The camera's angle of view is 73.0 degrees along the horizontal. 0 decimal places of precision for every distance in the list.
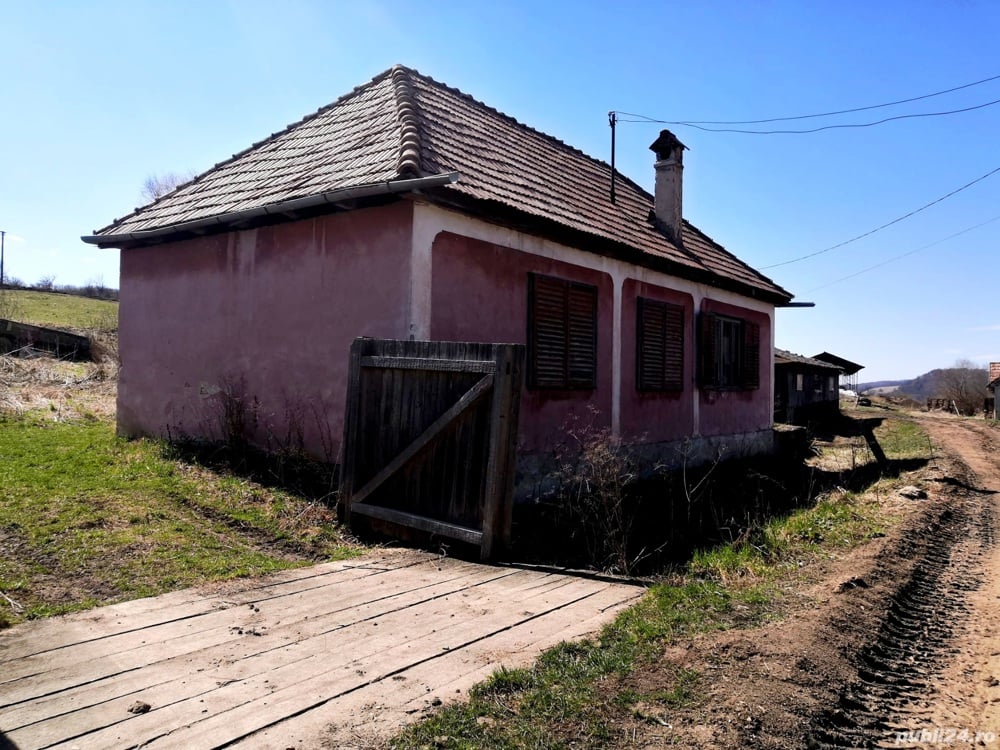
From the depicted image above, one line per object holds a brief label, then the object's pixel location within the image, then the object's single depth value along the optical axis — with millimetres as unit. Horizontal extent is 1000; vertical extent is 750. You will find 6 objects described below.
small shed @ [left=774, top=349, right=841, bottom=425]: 31406
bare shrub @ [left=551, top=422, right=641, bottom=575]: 5348
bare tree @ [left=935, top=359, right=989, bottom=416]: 44344
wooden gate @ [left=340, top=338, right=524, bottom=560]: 5070
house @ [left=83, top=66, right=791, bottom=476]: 7039
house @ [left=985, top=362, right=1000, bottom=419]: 38906
